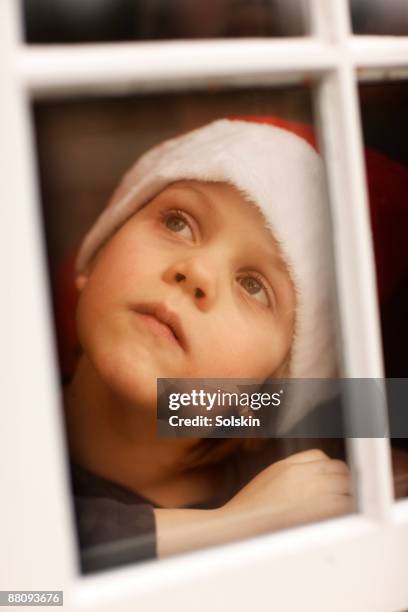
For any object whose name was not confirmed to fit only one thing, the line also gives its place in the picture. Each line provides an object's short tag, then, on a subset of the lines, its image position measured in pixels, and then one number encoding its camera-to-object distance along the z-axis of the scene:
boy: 0.71
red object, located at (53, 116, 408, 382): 0.76
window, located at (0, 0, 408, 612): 0.66
